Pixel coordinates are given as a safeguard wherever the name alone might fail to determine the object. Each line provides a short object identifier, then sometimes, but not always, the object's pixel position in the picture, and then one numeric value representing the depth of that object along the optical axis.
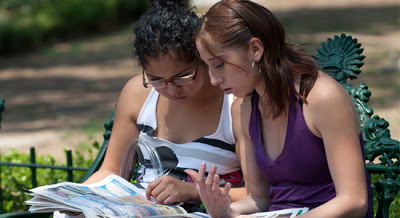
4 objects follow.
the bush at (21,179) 8.28
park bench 5.30
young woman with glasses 5.19
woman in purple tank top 4.29
